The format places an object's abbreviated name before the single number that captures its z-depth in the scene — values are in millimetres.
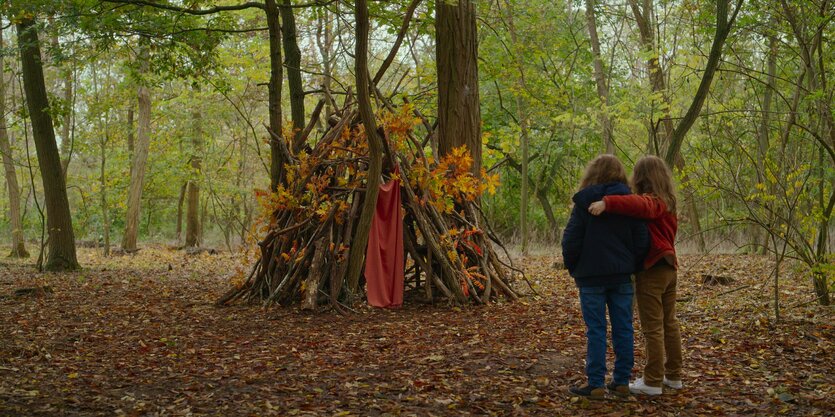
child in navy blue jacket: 3715
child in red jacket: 3708
